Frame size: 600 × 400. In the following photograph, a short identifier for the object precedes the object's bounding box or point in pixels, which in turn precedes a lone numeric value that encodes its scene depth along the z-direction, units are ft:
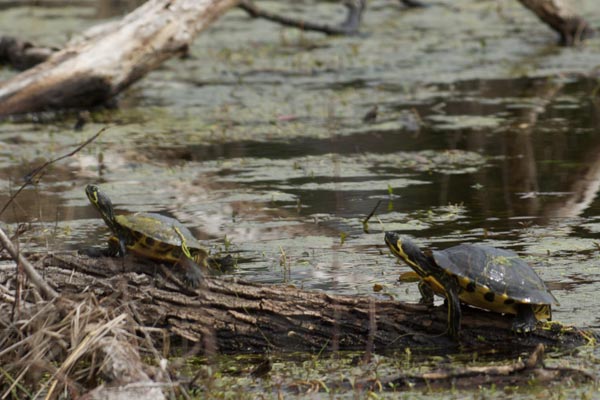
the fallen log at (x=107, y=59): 62.75
